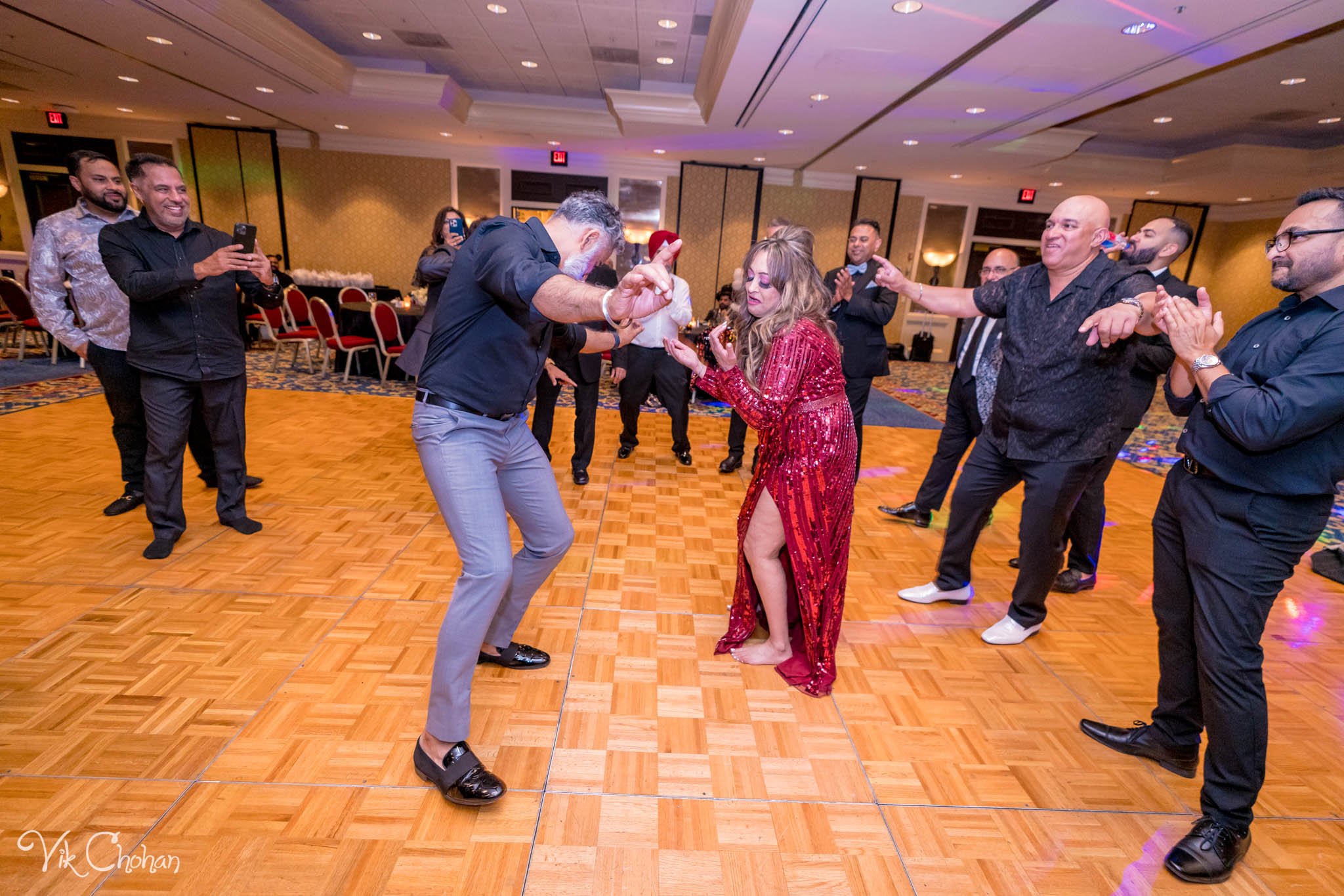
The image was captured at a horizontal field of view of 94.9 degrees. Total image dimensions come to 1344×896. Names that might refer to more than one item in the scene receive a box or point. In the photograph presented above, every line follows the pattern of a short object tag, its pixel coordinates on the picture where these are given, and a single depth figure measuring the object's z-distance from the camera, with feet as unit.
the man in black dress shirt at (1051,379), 7.09
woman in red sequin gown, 6.40
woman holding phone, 11.12
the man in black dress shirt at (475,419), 5.07
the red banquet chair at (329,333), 21.57
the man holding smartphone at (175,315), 8.40
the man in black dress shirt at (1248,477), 4.51
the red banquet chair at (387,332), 21.16
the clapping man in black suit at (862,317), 11.65
